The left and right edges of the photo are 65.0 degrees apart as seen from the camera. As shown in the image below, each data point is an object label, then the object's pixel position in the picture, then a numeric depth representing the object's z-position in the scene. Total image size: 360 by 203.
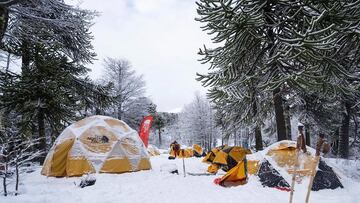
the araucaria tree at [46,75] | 10.23
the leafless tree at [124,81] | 29.86
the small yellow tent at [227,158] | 13.45
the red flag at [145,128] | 20.61
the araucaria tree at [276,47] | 7.25
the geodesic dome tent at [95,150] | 10.90
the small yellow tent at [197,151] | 25.27
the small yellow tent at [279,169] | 7.64
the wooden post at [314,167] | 4.62
